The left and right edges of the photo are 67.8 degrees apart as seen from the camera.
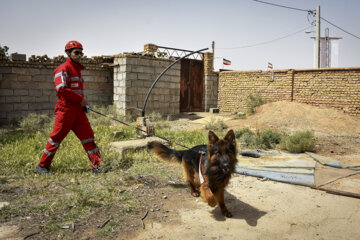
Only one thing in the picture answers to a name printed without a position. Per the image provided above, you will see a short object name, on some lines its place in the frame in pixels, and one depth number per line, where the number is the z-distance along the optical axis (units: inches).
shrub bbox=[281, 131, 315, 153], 253.3
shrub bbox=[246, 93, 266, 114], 570.6
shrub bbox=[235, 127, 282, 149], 275.0
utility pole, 646.5
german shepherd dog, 111.7
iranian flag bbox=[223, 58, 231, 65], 730.3
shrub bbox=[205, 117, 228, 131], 393.1
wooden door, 629.9
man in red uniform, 169.6
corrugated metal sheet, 169.5
